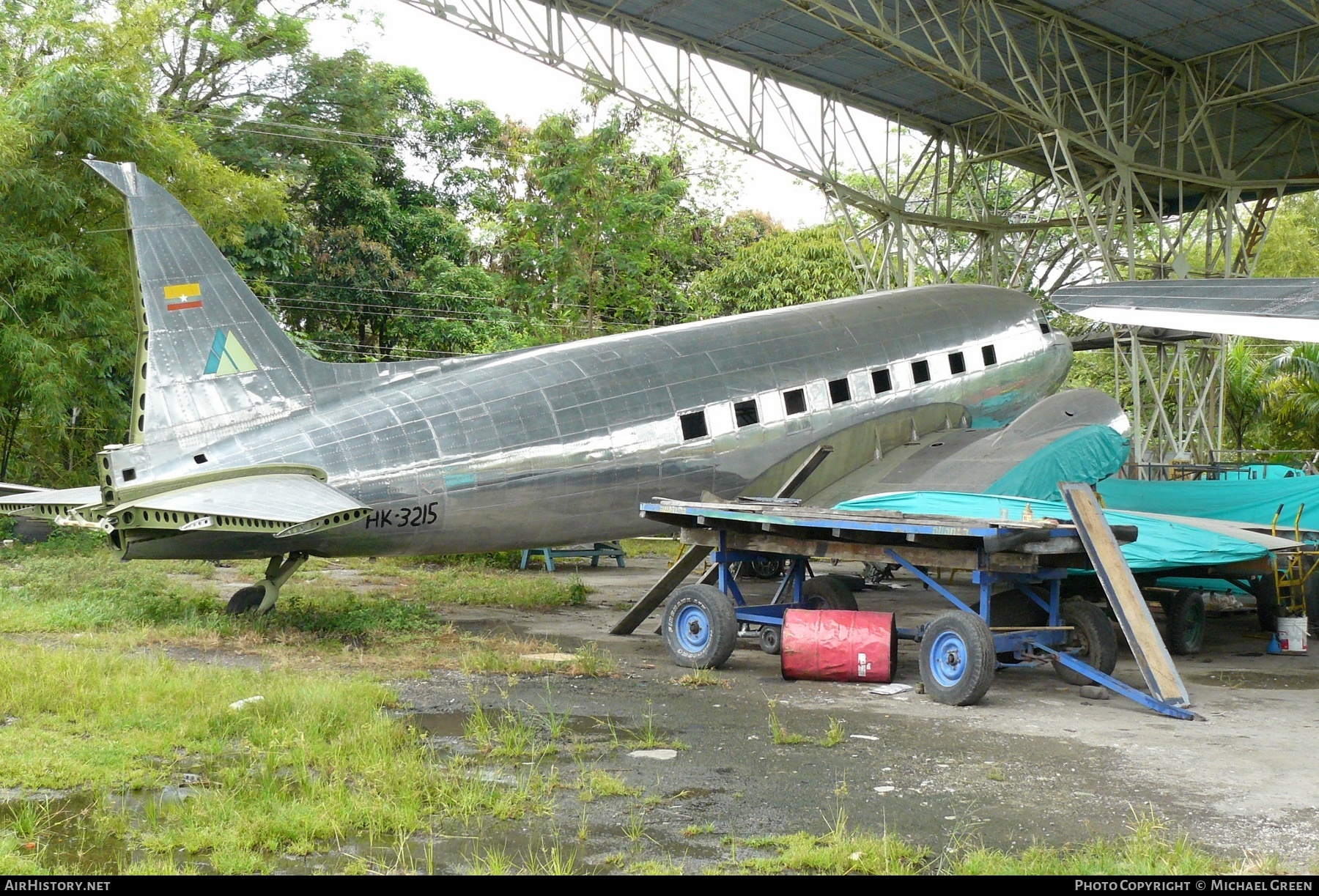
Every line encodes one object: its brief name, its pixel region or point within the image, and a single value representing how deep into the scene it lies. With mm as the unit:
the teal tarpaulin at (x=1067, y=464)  14680
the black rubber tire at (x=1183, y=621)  13875
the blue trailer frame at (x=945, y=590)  10820
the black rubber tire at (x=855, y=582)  17469
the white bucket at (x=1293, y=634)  13992
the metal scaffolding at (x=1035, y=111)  25844
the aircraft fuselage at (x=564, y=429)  12781
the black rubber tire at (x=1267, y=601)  14453
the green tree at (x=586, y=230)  35750
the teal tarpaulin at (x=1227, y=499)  16141
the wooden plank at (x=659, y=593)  14266
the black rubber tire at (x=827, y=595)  13859
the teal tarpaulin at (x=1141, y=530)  12641
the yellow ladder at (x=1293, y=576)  13617
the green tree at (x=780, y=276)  44062
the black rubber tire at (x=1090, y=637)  11633
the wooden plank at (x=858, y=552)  11102
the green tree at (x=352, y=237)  35812
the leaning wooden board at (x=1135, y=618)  10406
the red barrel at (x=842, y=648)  11609
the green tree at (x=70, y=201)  20734
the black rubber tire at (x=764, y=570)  21719
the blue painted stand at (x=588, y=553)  22469
